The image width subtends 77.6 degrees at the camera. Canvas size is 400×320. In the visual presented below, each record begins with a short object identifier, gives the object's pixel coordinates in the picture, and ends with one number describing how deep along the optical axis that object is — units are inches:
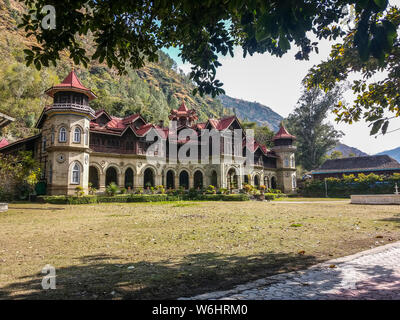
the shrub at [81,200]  849.5
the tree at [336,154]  2894.7
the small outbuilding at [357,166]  1620.3
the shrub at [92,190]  1087.6
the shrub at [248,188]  1270.5
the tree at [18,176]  867.0
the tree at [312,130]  2044.8
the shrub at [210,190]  1209.0
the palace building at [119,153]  1011.3
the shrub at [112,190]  1033.5
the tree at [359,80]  230.4
